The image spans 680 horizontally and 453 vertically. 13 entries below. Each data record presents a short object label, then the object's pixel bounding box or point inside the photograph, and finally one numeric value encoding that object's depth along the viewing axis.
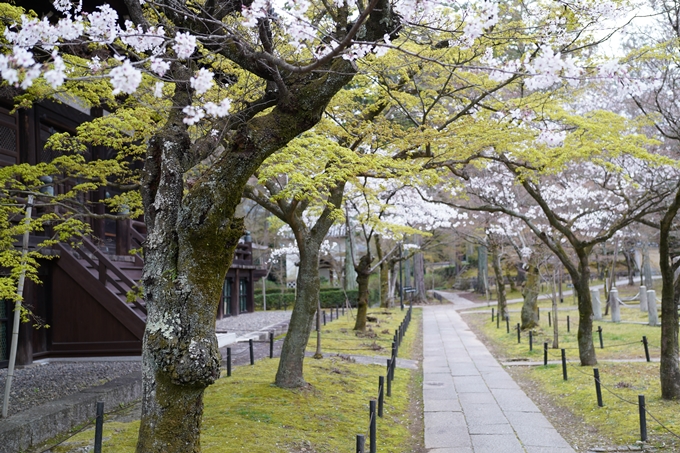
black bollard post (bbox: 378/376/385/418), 9.38
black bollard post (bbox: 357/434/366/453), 5.53
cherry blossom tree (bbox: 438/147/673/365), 12.96
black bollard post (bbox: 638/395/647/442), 8.05
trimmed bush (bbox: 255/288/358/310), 41.66
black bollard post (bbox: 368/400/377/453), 6.86
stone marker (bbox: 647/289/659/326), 21.34
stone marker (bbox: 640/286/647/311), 26.81
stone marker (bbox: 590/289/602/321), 25.58
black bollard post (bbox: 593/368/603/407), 10.02
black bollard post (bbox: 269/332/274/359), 14.92
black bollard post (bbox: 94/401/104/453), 6.18
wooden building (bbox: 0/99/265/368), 13.05
